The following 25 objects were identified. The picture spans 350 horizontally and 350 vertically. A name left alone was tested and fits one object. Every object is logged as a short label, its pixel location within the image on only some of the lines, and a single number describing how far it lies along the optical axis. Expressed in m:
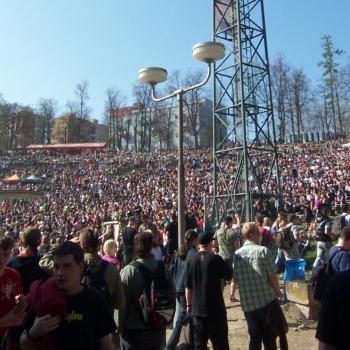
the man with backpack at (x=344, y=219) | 8.75
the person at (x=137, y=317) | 3.77
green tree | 43.53
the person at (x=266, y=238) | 8.12
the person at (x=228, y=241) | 8.00
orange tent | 37.78
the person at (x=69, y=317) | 2.30
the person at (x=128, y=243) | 8.19
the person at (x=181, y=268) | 5.33
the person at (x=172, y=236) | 9.19
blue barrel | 7.71
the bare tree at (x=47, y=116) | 67.81
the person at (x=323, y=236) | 8.02
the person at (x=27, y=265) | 3.56
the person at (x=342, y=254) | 4.25
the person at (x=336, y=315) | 2.07
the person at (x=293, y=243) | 8.45
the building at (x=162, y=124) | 58.06
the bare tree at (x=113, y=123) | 62.25
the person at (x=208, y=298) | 4.28
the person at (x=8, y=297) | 2.92
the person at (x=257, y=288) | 4.41
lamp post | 6.38
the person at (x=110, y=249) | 4.83
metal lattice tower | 14.12
